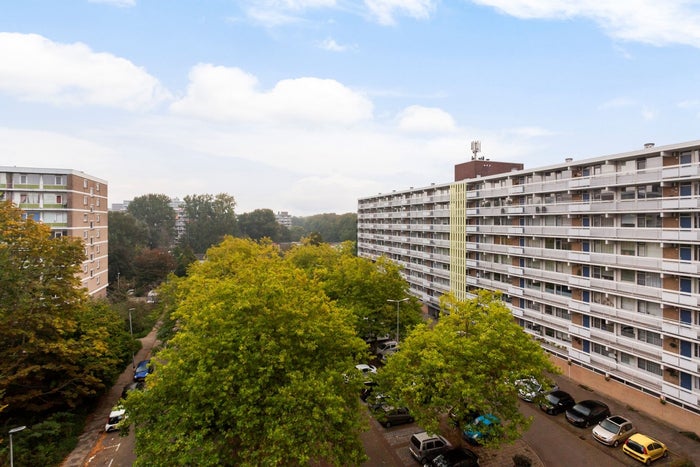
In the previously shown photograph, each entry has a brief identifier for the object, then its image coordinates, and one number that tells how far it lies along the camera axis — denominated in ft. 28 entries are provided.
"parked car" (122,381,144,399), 103.04
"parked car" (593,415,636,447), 77.10
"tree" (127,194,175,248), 410.93
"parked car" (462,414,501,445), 61.77
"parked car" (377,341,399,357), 129.18
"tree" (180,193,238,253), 390.83
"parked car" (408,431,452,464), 70.79
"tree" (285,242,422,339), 118.66
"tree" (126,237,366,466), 50.57
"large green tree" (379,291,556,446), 62.90
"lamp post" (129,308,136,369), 116.10
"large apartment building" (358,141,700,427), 80.12
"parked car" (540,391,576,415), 91.05
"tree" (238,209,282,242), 441.68
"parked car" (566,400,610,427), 84.53
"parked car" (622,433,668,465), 70.90
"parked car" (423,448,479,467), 66.03
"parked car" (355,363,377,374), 105.93
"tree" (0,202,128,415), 75.92
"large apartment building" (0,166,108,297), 143.64
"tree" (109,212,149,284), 240.32
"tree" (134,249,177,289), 242.37
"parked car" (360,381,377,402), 96.37
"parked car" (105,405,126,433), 84.63
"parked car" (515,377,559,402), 65.21
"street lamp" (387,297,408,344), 112.39
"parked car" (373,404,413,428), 82.58
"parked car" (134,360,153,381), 110.63
